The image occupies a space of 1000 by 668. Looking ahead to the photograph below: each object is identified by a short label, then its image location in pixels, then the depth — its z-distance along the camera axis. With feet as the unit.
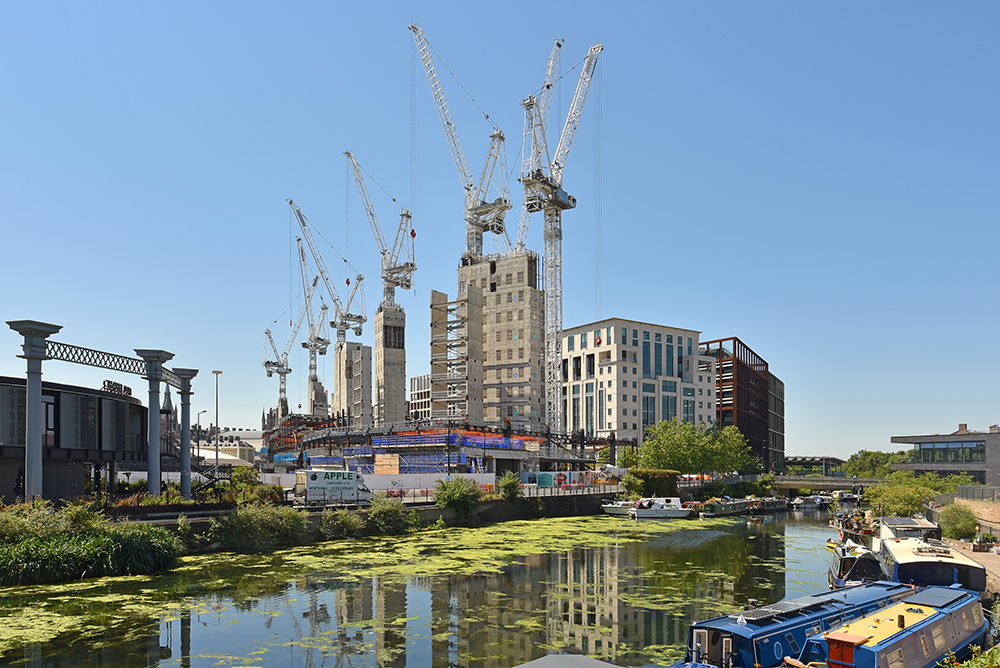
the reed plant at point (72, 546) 113.80
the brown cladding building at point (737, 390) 599.98
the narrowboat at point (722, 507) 276.62
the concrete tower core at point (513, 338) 475.72
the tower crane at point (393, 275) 637.71
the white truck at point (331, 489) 185.88
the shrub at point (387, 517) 179.11
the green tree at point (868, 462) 525.63
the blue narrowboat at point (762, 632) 59.62
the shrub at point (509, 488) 231.98
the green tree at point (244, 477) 209.28
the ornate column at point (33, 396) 136.46
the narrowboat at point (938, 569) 89.20
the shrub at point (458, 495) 207.41
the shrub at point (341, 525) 169.37
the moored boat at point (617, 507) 266.36
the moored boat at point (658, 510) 256.73
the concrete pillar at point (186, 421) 192.77
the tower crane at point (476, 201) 514.68
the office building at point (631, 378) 539.70
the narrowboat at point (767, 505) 306.55
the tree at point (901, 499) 208.85
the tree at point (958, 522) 155.43
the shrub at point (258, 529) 149.59
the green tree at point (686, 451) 357.82
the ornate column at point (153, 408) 172.14
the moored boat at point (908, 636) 56.18
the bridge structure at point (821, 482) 400.47
